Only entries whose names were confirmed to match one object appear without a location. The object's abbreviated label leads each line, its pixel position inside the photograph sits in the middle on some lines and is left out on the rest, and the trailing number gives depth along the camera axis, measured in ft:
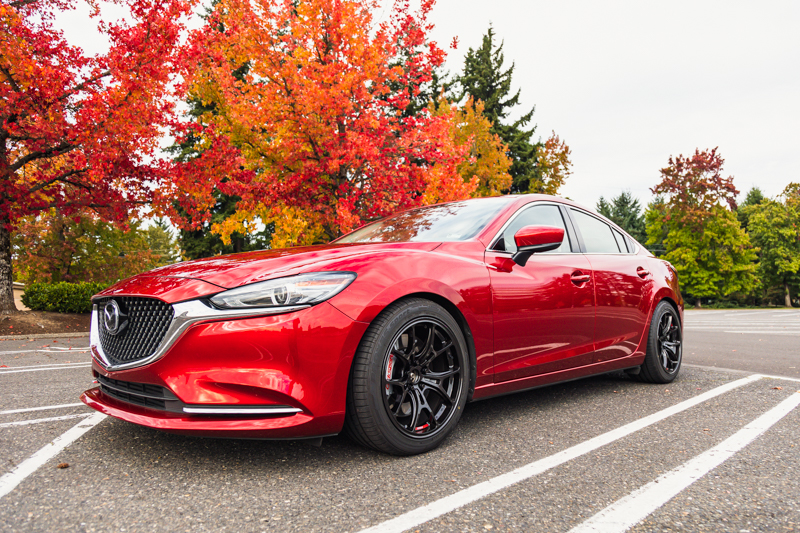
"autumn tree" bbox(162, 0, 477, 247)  33.09
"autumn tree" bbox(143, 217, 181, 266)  205.98
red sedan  7.66
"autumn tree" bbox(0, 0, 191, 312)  29.04
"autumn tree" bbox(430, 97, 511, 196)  78.43
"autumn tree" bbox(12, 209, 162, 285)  59.47
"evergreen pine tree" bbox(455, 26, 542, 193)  113.09
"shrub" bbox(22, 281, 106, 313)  40.93
